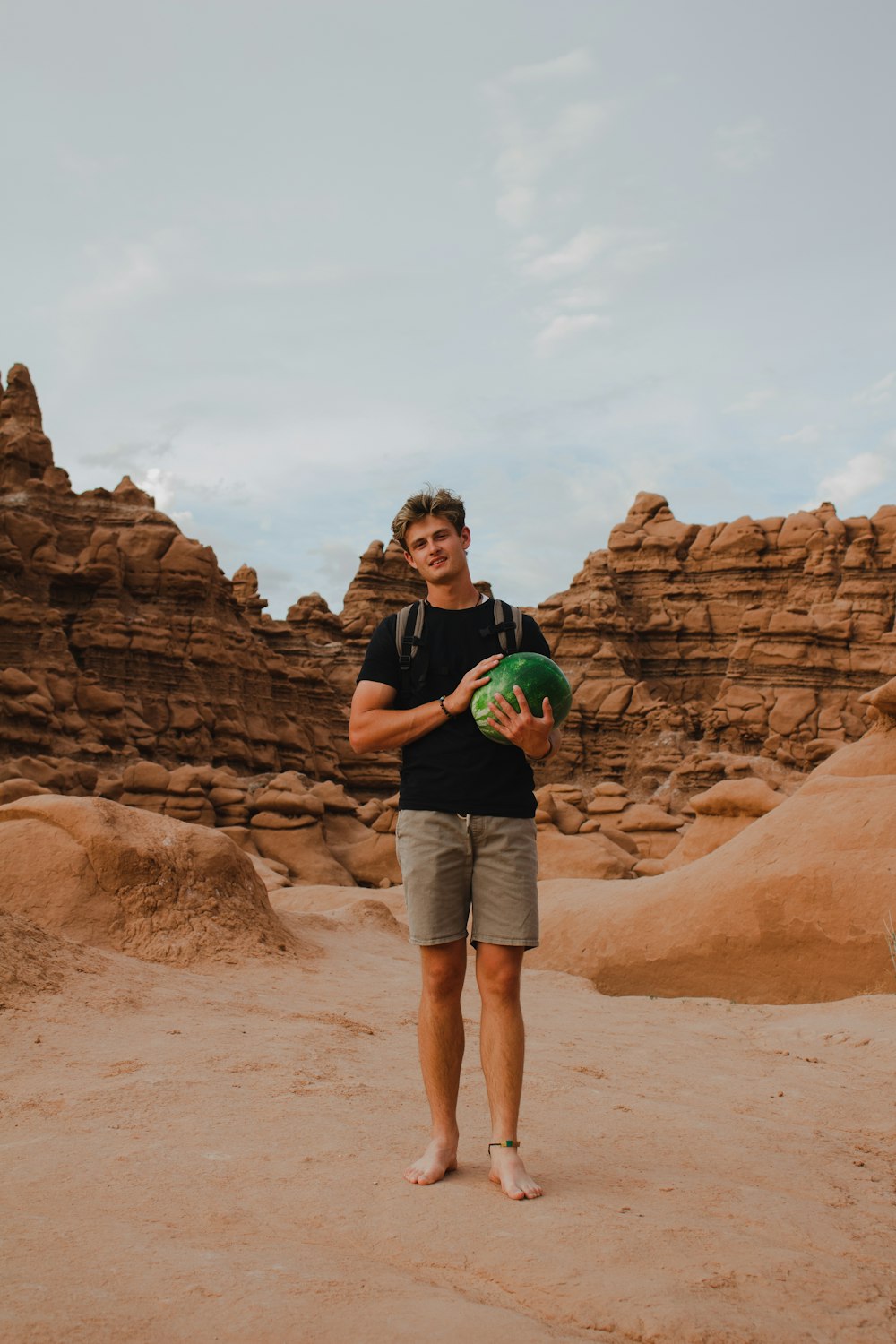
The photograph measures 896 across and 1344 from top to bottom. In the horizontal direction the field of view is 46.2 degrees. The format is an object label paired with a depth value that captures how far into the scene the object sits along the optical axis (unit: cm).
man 301
